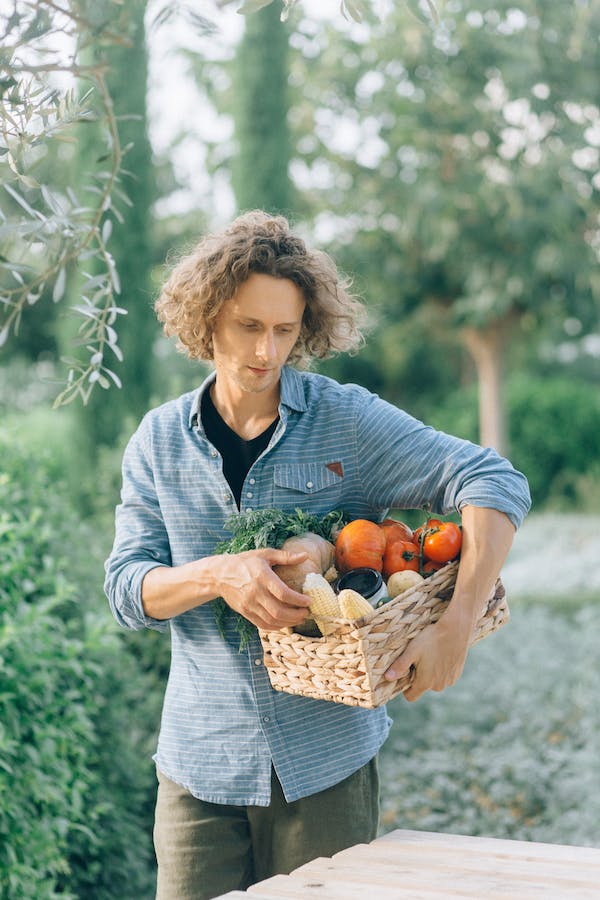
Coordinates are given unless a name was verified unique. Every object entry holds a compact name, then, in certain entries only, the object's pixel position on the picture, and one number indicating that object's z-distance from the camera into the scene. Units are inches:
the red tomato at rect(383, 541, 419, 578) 89.1
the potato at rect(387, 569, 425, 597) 87.3
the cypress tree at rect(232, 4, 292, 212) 373.1
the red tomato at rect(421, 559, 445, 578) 90.5
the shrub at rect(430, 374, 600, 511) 633.6
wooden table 74.4
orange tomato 86.2
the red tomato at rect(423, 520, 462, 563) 89.7
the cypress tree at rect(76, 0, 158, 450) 358.9
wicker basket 80.3
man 92.4
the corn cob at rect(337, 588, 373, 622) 79.0
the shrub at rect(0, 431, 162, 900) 127.6
